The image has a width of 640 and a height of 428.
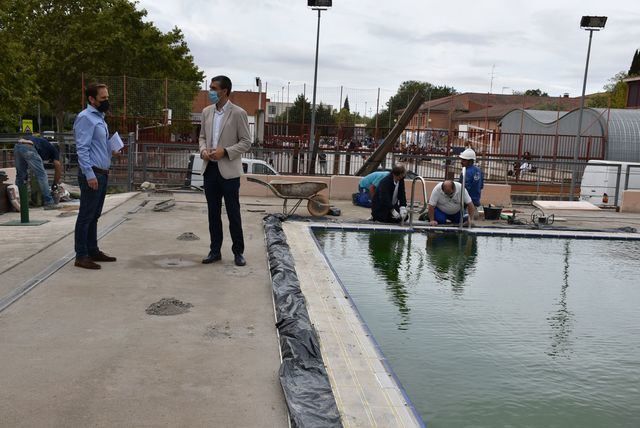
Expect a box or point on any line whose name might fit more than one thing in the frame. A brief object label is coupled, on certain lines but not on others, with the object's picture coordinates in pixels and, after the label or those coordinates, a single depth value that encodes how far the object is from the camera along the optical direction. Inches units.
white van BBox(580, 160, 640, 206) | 659.4
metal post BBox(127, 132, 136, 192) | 594.5
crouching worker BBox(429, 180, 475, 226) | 422.0
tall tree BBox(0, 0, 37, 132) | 992.2
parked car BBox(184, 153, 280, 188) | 612.4
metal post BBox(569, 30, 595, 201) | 796.6
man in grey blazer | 244.2
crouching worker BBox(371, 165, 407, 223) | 433.4
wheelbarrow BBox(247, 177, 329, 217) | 430.9
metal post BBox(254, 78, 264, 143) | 838.0
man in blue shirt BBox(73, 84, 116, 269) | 226.5
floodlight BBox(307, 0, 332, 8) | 779.4
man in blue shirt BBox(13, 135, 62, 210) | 427.2
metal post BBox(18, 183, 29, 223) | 341.1
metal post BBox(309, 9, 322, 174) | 679.7
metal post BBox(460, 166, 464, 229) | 417.7
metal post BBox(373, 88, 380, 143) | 1102.5
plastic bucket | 498.9
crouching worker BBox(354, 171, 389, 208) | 527.2
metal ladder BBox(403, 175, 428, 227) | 410.0
